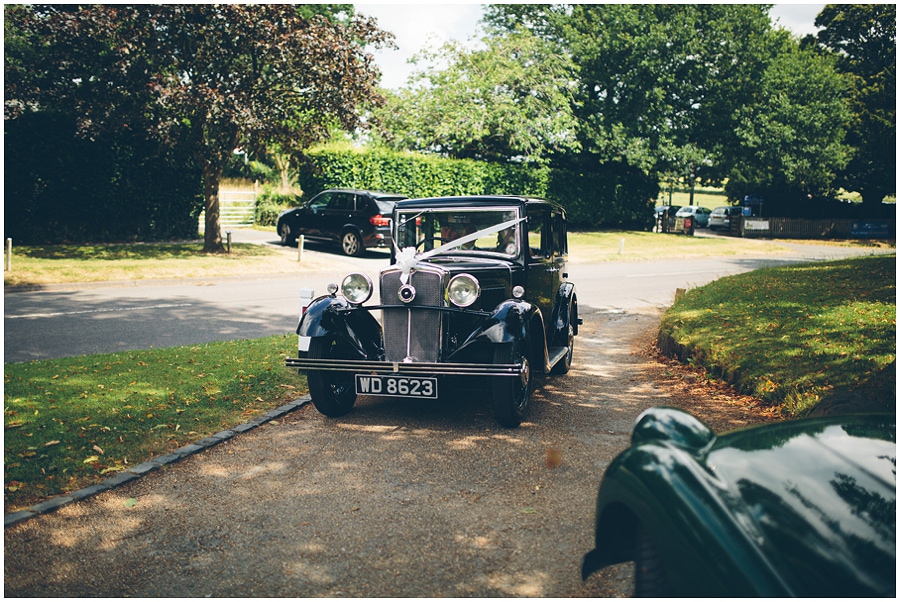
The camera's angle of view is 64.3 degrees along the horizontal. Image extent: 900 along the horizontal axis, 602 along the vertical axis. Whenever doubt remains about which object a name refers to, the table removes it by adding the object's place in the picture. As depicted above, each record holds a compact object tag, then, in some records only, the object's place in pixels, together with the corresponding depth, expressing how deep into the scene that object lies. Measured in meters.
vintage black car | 6.07
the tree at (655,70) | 32.06
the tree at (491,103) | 30.11
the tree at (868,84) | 38.53
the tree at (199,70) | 16.67
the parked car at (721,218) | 41.88
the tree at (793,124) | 33.69
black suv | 21.31
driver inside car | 7.52
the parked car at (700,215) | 47.91
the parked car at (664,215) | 37.98
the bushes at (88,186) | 19.61
